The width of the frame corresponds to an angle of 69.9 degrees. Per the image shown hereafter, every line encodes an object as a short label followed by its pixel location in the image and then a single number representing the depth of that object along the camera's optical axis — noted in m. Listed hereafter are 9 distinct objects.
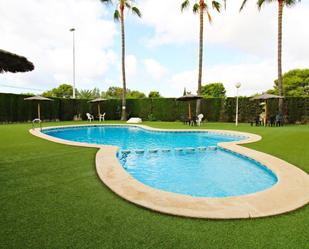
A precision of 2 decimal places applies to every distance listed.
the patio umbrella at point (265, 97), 14.20
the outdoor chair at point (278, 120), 14.66
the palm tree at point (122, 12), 19.65
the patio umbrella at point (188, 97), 15.38
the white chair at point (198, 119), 16.20
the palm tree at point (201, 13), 17.16
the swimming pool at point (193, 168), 4.48
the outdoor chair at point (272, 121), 14.88
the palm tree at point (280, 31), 14.38
